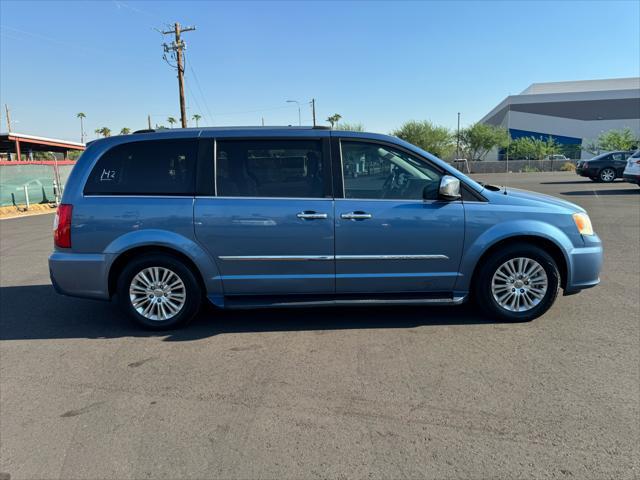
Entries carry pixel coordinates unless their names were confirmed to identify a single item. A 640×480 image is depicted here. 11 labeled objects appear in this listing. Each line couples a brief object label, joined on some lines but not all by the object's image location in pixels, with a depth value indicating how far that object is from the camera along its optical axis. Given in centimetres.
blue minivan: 452
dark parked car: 2288
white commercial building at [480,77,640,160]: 7544
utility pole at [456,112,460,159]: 7088
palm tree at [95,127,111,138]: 9119
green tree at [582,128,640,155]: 5938
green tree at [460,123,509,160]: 7025
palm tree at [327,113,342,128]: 8279
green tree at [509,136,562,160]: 6667
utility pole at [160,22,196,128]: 3030
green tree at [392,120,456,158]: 6825
